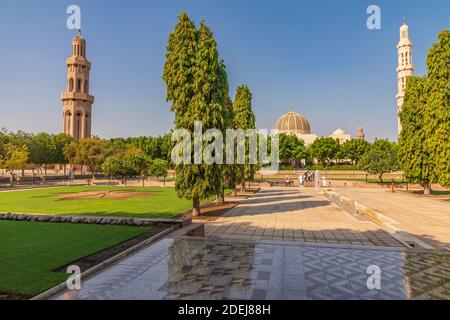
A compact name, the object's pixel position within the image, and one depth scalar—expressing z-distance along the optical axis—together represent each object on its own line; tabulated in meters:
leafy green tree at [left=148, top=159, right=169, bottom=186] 39.09
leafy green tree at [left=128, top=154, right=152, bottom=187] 42.19
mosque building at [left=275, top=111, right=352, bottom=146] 109.25
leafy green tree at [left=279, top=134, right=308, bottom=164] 75.62
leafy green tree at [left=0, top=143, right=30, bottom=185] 39.81
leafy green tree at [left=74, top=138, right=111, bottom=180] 52.50
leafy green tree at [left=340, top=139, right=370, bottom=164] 77.12
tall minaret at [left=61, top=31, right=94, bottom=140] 85.88
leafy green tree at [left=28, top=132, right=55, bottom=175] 56.09
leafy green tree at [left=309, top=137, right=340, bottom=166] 77.94
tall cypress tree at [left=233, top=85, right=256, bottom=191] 26.77
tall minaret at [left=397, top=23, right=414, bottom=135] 74.50
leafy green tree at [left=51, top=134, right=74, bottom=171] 61.78
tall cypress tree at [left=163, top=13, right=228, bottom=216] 14.88
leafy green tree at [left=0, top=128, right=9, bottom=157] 42.94
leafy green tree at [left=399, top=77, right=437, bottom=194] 27.17
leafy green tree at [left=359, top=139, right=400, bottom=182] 43.38
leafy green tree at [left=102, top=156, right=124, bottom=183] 39.59
